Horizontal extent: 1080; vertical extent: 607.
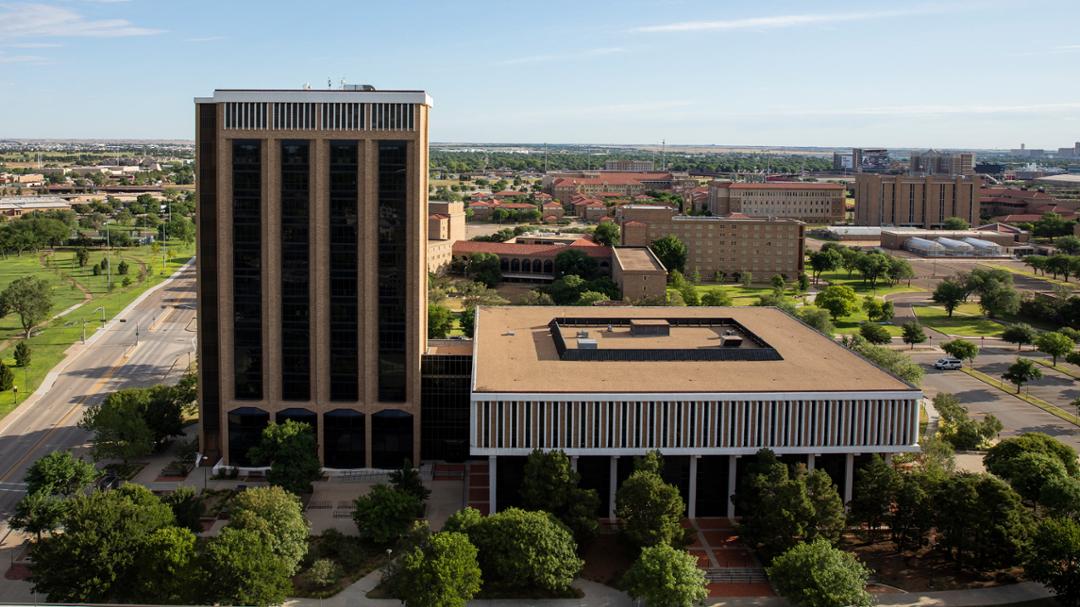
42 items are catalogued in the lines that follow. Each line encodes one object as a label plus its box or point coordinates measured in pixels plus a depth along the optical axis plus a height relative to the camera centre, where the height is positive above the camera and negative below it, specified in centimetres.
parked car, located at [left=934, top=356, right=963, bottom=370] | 11144 -1790
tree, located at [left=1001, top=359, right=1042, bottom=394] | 9825 -1657
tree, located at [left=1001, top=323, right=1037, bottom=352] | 11906 -1539
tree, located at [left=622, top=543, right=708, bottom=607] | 5050 -1984
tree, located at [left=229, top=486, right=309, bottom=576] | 5400 -1830
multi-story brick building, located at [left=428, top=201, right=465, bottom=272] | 17012 -567
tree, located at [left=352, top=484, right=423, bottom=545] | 5903 -1937
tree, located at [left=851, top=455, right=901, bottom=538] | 5869 -1739
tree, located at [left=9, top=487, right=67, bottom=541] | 5762 -1918
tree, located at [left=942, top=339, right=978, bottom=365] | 10988 -1601
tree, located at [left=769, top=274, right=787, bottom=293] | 16925 -1320
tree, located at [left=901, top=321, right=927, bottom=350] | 12162 -1579
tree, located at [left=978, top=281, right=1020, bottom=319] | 14162 -1327
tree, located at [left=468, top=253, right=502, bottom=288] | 16712 -1170
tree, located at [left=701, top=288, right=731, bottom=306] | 13951 -1369
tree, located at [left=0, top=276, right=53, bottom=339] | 12031 -1344
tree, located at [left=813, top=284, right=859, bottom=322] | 13975 -1367
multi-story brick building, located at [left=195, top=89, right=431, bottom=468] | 7006 -501
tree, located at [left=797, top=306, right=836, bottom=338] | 11169 -1319
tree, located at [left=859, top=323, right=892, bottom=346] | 11831 -1554
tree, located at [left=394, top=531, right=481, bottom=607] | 4988 -1949
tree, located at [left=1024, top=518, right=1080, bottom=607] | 5200 -1927
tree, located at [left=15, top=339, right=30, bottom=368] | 10400 -1729
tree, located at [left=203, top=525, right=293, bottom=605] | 5059 -1975
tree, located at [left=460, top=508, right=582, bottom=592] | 5288 -1921
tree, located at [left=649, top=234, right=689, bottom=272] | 17538 -867
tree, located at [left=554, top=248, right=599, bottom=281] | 16438 -1058
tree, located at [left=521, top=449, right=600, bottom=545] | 5800 -1766
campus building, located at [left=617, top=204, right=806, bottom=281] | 18012 -654
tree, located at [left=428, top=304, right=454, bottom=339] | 11162 -1400
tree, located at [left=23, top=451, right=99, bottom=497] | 6166 -1809
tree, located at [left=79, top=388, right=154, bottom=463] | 7212 -1793
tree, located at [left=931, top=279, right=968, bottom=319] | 14500 -1287
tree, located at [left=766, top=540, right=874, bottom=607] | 5066 -1971
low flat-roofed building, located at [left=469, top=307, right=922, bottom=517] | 6181 -1379
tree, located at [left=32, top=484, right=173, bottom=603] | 5119 -1914
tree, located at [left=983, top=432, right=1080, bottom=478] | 6644 -1683
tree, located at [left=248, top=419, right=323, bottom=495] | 6501 -1758
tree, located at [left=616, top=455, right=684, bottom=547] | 5612 -1801
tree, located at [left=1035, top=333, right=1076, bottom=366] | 11025 -1531
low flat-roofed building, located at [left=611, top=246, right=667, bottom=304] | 14488 -1164
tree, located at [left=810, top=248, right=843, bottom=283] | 18151 -1010
